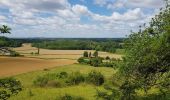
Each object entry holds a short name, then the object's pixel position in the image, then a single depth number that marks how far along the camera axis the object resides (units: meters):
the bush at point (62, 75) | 28.68
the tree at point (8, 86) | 4.39
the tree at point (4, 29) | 4.43
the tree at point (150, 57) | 8.40
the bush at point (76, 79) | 27.68
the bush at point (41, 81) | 26.30
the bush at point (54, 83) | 26.23
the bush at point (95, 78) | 26.88
